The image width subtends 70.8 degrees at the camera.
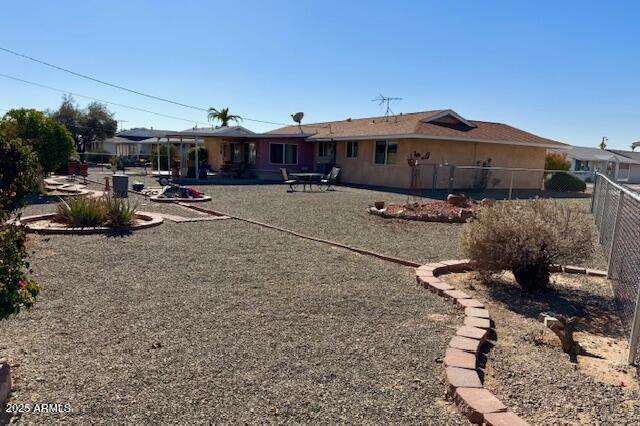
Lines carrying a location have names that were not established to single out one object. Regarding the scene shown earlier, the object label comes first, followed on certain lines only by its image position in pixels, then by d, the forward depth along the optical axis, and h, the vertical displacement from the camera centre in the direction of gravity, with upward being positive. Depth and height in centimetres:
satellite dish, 2972 +278
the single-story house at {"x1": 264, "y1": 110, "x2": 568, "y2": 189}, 2192 +80
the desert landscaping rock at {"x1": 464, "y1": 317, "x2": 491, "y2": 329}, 409 -145
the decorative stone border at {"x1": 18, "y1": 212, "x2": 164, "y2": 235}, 806 -142
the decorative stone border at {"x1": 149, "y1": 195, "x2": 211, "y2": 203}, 1366 -138
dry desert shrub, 518 -85
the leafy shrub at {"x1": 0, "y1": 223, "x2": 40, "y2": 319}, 264 -74
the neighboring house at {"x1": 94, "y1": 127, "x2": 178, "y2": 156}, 4747 +93
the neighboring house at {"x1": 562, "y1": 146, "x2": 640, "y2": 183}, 4359 +77
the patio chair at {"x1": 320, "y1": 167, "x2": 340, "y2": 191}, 2040 -94
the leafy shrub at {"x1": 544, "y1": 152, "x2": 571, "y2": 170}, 2988 +27
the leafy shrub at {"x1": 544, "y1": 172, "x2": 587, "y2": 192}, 2492 -88
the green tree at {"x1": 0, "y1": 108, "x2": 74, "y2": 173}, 1433 +56
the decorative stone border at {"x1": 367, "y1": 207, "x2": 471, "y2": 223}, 1114 -138
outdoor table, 2033 -92
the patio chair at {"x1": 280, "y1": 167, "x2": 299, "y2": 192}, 1965 -104
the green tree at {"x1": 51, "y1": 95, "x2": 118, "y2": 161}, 5078 +338
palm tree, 4600 +406
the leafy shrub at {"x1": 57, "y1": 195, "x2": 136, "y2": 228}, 863 -118
